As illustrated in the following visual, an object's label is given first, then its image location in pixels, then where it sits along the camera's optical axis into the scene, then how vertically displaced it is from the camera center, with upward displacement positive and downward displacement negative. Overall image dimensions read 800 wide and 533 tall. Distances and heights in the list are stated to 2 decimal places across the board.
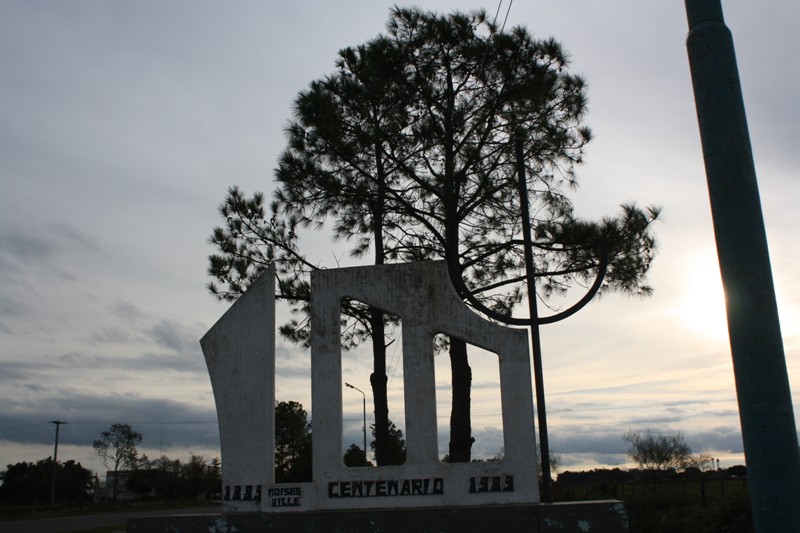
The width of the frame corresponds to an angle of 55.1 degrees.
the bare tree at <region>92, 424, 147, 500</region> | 46.91 +1.90
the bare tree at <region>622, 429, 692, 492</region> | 37.14 +0.02
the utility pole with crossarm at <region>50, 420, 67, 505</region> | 43.56 -0.45
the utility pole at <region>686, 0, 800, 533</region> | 3.02 +0.69
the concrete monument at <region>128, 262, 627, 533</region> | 7.80 +0.30
